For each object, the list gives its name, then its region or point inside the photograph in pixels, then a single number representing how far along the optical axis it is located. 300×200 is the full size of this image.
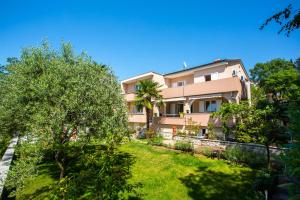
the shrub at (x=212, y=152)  12.39
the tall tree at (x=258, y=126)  9.28
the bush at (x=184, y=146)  14.32
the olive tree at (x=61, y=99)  6.99
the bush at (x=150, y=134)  19.61
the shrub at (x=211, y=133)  15.82
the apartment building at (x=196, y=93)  16.64
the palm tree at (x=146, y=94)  20.98
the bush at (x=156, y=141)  17.16
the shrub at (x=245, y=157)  10.49
